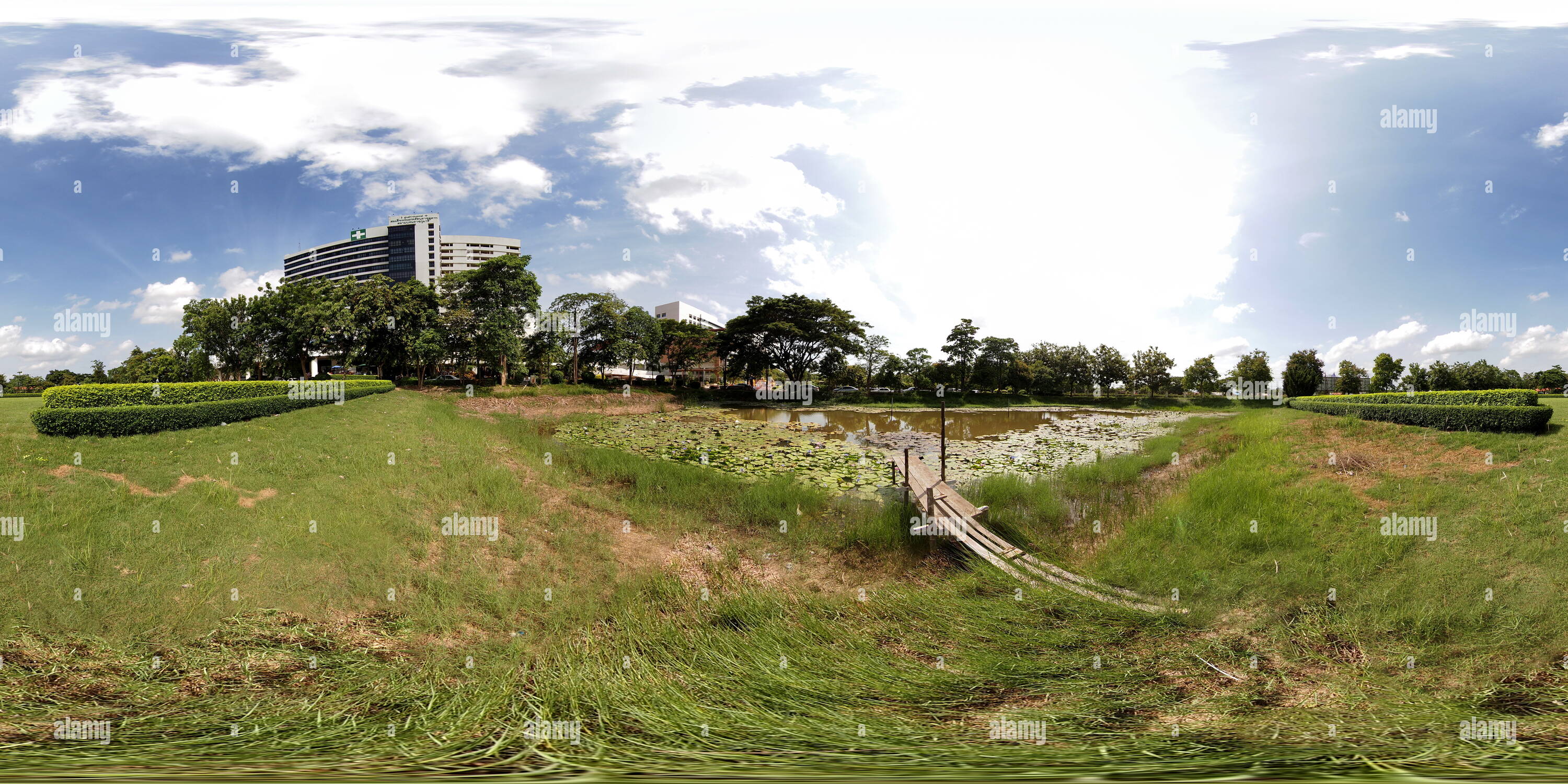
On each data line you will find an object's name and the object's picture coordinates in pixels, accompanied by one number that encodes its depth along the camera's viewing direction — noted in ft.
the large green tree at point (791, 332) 99.19
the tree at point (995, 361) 106.22
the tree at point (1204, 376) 105.81
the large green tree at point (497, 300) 77.00
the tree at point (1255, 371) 100.94
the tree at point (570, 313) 95.09
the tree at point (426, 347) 75.97
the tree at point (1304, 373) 89.04
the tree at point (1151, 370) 108.47
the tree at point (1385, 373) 75.05
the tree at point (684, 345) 114.42
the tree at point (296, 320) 69.92
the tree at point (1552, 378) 62.44
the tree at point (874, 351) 116.67
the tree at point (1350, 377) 88.74
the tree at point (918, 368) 119.03
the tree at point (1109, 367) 113.60
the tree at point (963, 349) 106.93
